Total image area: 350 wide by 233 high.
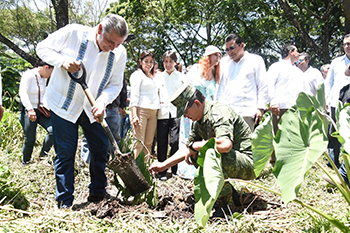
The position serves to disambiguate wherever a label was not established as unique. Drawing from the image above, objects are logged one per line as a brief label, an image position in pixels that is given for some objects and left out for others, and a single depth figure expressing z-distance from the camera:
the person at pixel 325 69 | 7.44
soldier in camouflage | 2.74
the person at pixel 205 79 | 4.36
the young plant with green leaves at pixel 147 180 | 2.99
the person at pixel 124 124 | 6.84
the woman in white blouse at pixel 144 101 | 4.91
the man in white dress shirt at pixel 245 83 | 4.17
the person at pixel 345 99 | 2.99
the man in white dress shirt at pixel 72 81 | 2.91
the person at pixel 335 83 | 4.38
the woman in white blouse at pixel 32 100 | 4.89
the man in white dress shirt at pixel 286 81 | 5.39
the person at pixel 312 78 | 6.33
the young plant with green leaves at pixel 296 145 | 1.49
